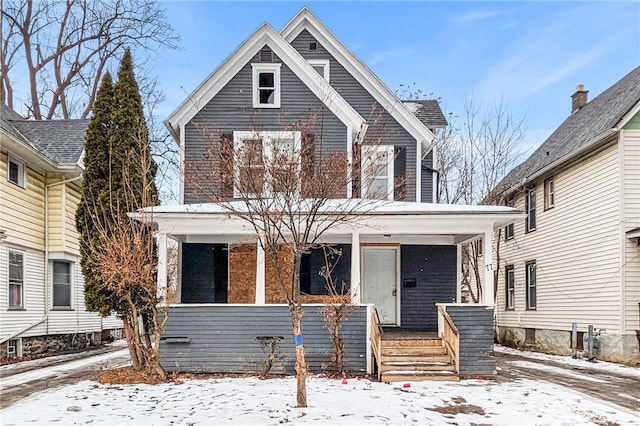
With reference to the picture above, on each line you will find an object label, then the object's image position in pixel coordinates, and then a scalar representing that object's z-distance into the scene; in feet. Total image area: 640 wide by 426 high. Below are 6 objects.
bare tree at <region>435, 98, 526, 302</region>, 75.66
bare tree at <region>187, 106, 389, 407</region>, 26.55
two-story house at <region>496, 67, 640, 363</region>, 45.75
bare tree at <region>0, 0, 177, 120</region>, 79.41
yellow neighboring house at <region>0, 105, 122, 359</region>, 45.16
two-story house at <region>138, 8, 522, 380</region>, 37.70
